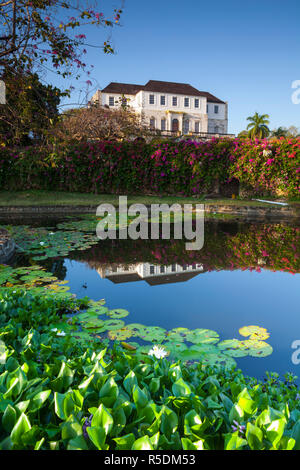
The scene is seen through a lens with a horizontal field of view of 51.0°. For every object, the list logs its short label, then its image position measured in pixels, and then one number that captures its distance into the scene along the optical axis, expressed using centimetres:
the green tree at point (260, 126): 4706
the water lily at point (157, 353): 188
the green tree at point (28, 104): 495
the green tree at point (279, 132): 5306
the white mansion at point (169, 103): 4650
